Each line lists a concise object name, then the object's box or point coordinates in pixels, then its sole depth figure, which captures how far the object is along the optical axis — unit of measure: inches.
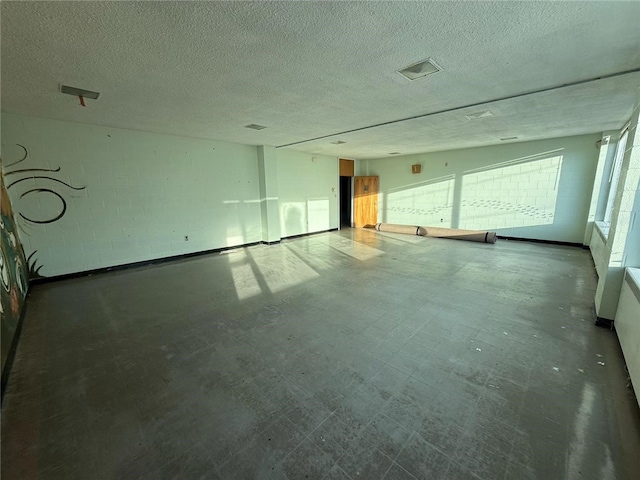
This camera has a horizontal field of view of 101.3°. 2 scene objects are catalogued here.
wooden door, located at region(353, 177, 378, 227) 366.9
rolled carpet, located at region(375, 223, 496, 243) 260.7
